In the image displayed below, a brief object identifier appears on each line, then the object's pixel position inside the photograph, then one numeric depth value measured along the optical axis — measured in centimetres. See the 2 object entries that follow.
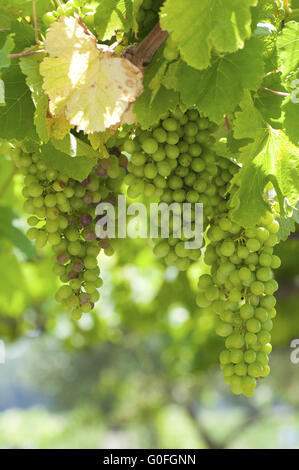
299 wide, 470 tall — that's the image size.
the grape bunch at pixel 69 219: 178
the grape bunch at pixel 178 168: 172
